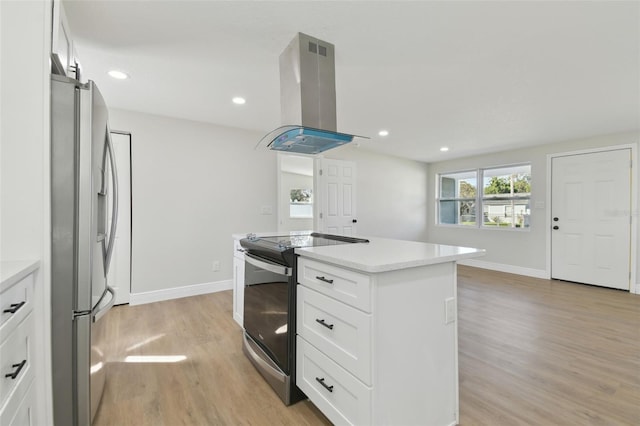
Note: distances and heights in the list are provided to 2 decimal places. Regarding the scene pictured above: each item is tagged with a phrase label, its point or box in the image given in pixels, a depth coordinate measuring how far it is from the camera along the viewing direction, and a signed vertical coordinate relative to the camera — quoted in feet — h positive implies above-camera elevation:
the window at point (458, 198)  19.44 +1.06
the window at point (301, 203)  17.07 +0.54
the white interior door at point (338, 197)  16.26 +0.92
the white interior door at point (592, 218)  13.29 -0.22
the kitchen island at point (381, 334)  4.06 -1.90
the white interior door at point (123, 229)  11.04 -0.69
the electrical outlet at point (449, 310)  4.83 -1.65
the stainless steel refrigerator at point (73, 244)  4.25 -0.49
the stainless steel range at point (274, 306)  5.52 -2.02
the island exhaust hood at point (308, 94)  6.46 +2.75
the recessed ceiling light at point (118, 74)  8.13 +3.94
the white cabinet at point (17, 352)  3.06 -1.68
